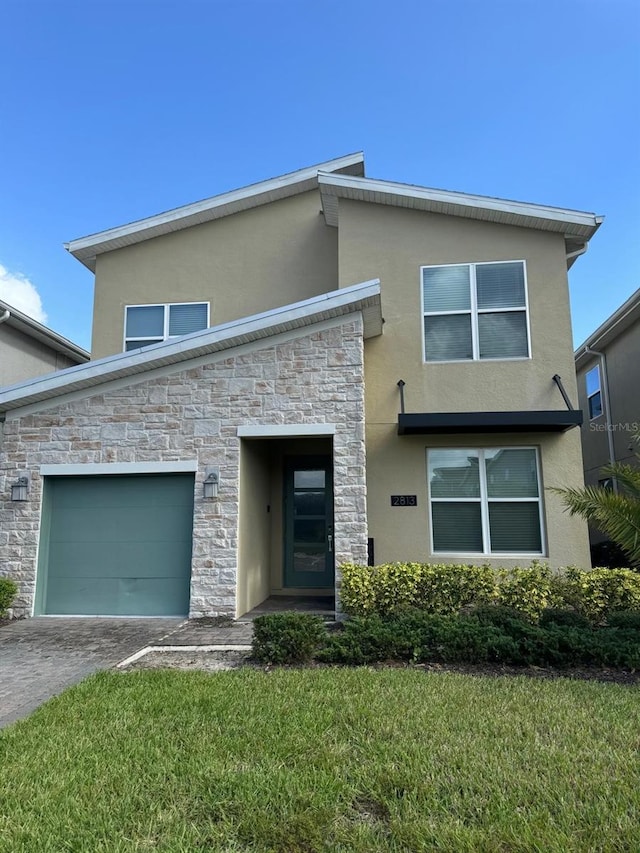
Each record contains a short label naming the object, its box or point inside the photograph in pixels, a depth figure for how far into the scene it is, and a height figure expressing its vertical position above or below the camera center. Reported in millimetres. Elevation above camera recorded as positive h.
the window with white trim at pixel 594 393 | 16062 +3632
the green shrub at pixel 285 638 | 6031 -1368
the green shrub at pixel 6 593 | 8367 -1144
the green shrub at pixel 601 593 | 7461 -1093
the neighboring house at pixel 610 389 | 13641 +3455
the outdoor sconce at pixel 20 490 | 9070 +489
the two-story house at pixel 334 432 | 8852 +1455
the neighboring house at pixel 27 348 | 13695 +4779
